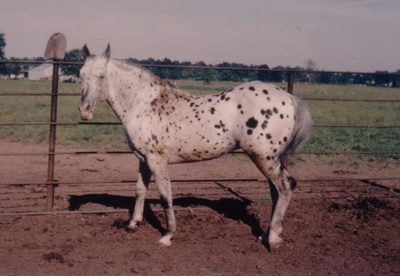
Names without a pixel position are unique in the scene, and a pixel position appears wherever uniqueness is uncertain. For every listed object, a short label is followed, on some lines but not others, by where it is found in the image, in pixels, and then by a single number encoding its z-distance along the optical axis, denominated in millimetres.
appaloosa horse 4422
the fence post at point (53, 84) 5363
